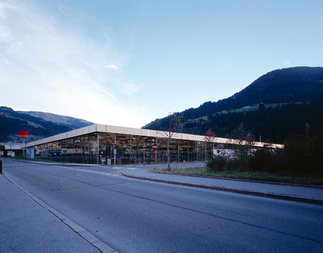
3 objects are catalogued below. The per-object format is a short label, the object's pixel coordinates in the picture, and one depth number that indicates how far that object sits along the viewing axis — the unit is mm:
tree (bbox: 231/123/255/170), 17047
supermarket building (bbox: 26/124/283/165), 35719
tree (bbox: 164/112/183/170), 23002
